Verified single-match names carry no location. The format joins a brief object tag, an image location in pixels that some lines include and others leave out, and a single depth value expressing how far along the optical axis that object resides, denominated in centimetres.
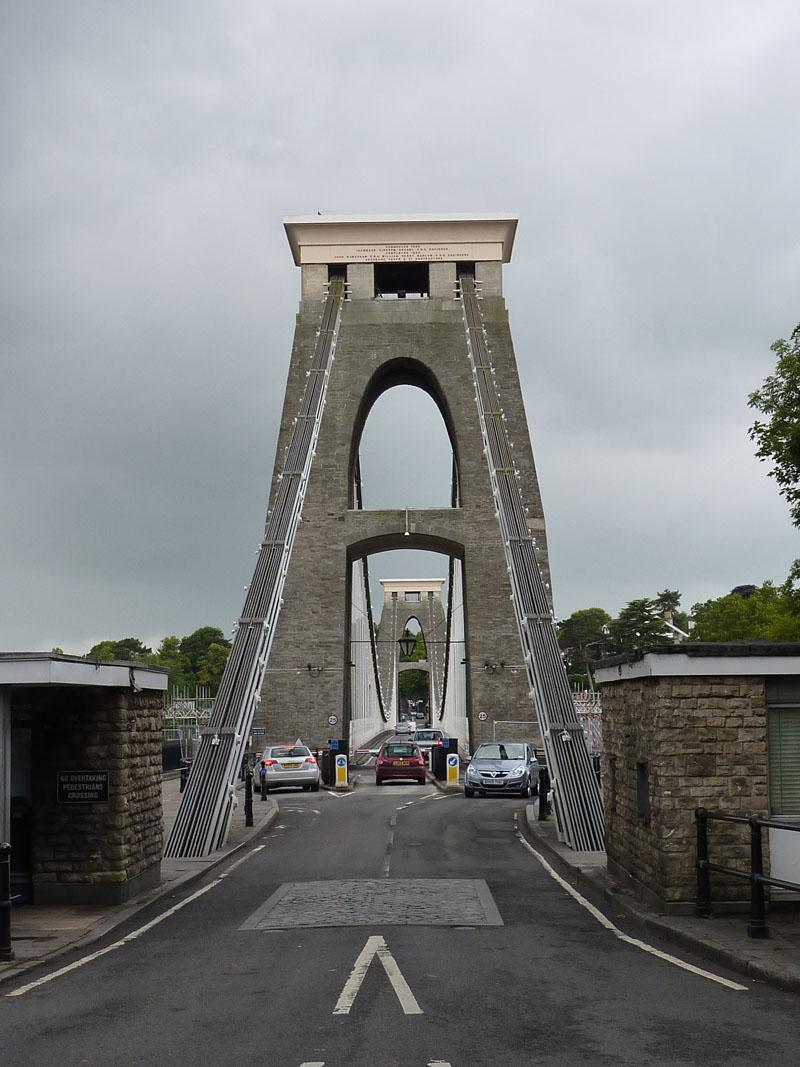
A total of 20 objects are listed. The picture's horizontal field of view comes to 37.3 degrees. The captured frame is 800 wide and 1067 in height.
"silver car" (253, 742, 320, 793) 3166
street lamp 3712
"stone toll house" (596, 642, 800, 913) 1070
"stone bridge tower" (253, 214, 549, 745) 4412
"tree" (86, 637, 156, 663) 12270
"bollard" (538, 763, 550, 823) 2259
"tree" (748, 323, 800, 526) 2225
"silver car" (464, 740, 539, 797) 2842
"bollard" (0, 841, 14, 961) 923
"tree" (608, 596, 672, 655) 8719
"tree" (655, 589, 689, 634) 11480
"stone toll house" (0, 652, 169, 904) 1212
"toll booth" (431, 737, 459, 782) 3512
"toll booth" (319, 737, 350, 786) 3487
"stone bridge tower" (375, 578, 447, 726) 11954
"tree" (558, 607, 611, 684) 10300
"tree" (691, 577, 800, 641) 5342
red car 3481
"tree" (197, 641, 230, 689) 9582
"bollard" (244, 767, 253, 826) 2182
